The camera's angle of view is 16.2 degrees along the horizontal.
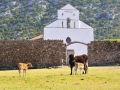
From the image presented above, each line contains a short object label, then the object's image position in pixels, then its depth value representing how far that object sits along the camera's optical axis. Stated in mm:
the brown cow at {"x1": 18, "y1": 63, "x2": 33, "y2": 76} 27562
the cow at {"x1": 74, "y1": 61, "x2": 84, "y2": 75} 27778
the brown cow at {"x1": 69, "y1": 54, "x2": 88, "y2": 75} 28159
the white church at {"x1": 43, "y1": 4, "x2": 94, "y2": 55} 54719
